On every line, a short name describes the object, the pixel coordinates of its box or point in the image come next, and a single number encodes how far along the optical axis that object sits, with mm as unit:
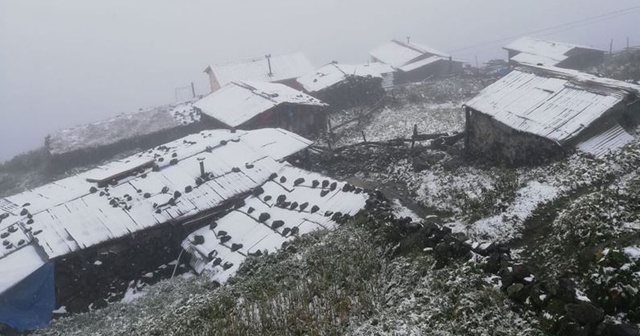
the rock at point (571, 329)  5957
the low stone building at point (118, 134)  29412
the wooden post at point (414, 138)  22419
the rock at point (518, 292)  7152
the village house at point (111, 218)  14164
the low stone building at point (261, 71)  40062
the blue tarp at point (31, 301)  13516
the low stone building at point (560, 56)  39625
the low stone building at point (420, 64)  45406
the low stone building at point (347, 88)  35219
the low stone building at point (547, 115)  16234
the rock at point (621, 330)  5586
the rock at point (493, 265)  8148
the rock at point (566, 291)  6579
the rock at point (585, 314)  5953
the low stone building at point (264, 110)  28172
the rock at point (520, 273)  7426
